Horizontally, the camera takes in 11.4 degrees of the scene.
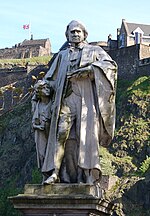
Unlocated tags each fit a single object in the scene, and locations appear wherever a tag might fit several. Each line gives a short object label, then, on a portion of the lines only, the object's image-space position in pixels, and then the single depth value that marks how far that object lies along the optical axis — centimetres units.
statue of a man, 969
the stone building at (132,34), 9906
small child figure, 991
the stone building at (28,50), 12338
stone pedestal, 921
